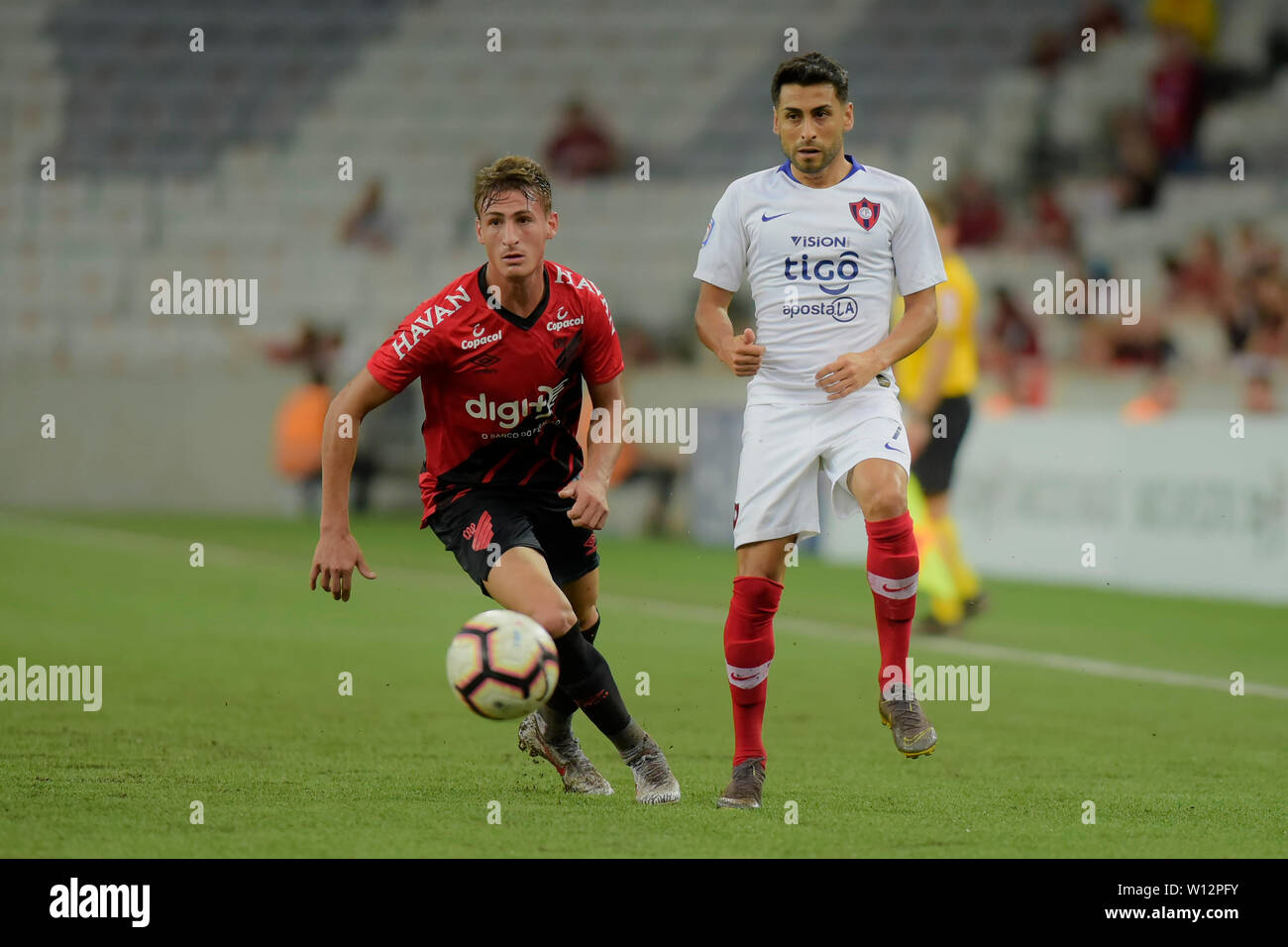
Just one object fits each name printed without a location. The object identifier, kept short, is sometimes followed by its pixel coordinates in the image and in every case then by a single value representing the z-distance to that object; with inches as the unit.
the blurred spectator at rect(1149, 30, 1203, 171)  768.3
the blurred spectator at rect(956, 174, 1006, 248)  766.5
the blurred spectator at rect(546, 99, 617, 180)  854.5
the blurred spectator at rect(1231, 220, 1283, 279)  647.1
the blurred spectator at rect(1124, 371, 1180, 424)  583.4
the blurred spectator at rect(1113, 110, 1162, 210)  761.6
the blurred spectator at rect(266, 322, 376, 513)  767.1
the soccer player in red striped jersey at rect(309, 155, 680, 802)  225.8
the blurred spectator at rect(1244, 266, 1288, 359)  607.5
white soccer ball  211.6
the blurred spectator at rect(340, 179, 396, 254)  851.4
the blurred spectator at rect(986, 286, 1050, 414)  625.0
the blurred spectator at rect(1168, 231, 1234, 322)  682.2
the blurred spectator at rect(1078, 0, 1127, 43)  826.2
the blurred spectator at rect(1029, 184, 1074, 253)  753.6
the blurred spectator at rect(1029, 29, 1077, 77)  834.2
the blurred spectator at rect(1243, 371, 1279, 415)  541.6
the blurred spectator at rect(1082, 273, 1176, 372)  649.6
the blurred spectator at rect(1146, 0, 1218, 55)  795.4
